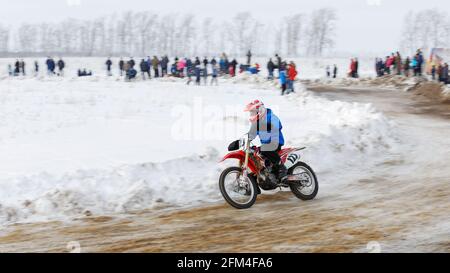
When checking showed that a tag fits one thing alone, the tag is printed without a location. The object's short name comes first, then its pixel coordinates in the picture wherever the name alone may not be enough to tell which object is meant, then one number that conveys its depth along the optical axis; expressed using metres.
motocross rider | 17.05
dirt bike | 16.98
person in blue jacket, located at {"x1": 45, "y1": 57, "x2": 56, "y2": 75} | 80.31
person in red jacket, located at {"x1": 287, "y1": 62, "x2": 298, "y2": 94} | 54.87
